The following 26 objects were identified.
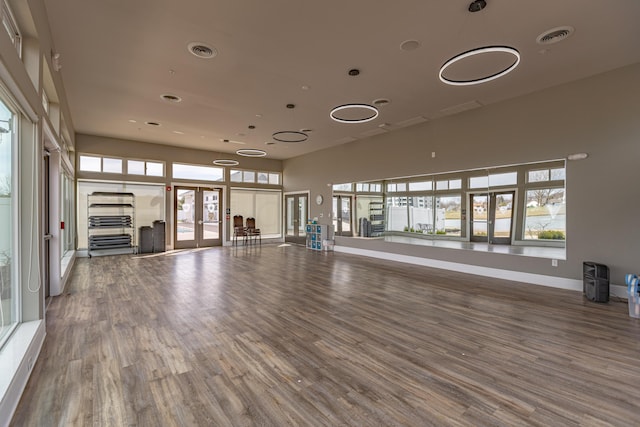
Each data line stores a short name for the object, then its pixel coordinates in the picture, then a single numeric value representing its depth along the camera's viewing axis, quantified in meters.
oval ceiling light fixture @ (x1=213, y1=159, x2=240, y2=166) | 9.52
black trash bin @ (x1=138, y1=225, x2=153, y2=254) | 9.50
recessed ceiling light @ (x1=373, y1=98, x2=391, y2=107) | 6.05
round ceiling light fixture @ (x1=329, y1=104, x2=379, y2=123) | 5.34
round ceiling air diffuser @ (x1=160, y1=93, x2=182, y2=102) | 5.84
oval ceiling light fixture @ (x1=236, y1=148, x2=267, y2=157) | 8.27
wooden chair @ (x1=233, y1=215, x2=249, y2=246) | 11.45
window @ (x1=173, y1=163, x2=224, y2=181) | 10.45
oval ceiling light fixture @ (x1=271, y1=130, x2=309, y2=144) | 7.13
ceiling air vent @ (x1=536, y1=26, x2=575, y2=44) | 3.70
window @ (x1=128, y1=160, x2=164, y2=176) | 9.59
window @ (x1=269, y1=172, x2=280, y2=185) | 12.66
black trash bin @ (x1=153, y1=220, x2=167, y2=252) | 9.71
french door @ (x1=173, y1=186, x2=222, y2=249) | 10.48
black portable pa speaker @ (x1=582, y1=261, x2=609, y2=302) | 4.42
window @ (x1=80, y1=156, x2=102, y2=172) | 8.85
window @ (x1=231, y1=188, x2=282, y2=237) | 11.80
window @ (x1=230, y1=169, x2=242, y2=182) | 11.62
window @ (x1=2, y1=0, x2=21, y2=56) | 2.43
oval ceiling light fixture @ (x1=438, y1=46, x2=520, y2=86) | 3.45
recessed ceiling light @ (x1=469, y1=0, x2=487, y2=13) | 3.22
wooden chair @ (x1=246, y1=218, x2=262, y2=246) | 11.70
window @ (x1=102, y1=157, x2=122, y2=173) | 9.20
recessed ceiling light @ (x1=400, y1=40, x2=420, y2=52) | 4.01
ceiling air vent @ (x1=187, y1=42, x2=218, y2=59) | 4.09
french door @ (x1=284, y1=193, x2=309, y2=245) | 11.64
